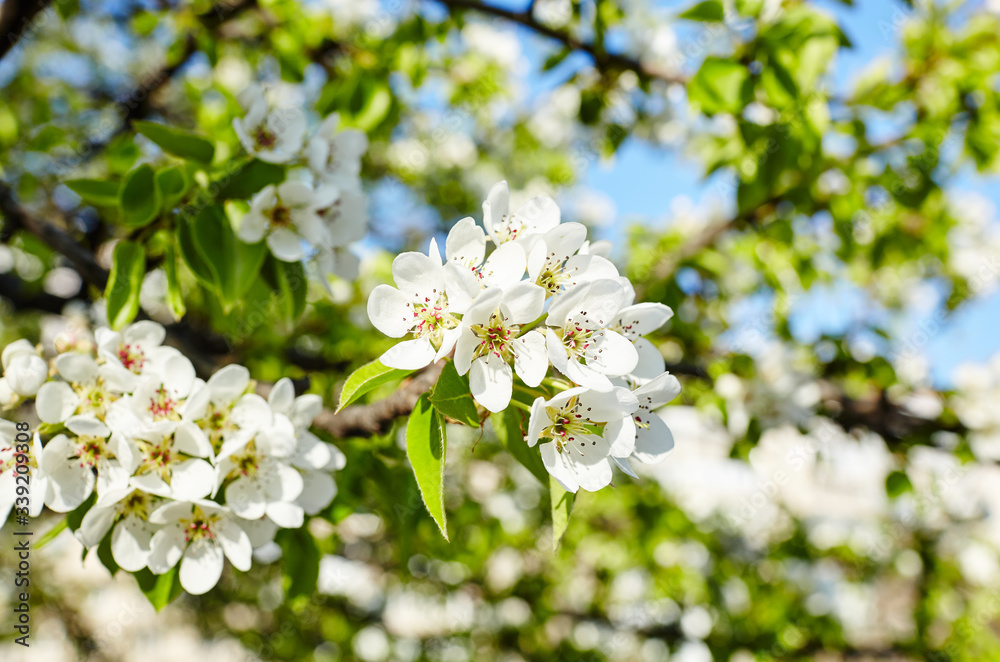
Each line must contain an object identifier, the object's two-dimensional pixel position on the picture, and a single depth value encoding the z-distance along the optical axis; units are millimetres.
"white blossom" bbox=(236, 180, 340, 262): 498
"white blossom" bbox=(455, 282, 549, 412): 426
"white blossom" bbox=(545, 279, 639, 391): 431
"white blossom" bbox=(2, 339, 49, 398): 468
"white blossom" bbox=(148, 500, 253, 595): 467
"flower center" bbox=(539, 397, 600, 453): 437
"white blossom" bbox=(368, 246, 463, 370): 441
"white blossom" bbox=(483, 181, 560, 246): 459
